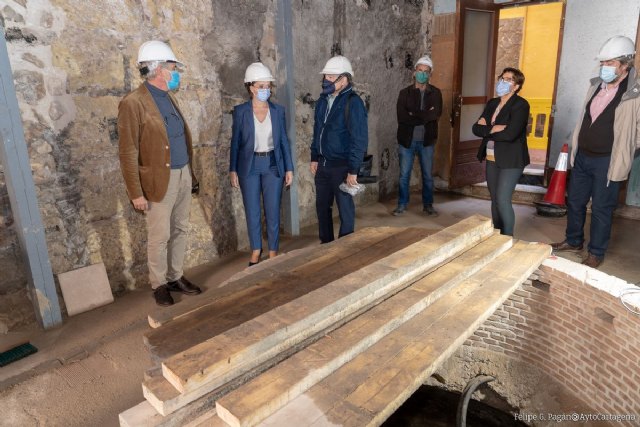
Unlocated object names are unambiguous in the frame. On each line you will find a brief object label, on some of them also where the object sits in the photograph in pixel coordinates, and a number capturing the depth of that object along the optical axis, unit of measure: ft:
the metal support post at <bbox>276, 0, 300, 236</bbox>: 14.25
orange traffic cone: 17.57
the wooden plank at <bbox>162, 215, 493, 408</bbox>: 5.32
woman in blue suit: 12.13
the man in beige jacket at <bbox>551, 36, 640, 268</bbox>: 11.62
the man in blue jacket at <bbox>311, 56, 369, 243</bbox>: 12.29
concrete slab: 10.75
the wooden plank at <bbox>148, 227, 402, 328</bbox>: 7.29
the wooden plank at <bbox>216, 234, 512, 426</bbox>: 5.16
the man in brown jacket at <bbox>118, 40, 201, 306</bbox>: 9.98
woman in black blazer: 12.44
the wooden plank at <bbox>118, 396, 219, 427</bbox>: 5.10
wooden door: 20.26
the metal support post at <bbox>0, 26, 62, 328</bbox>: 8.89
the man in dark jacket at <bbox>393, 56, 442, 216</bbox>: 17.53
